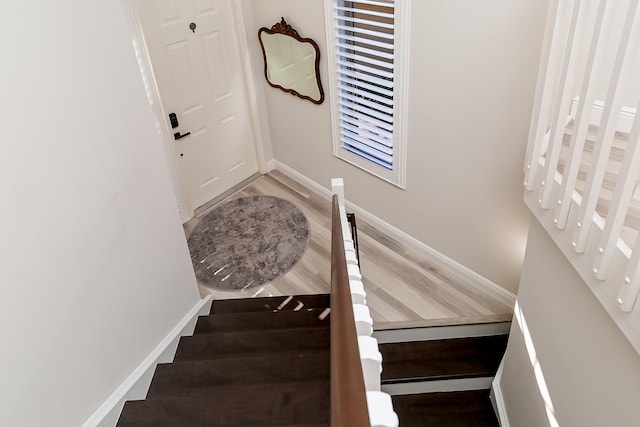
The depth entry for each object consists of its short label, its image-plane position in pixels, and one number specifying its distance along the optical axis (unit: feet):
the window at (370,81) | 10.57
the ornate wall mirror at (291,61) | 12.84
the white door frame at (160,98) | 11.92
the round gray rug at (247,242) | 12.71
